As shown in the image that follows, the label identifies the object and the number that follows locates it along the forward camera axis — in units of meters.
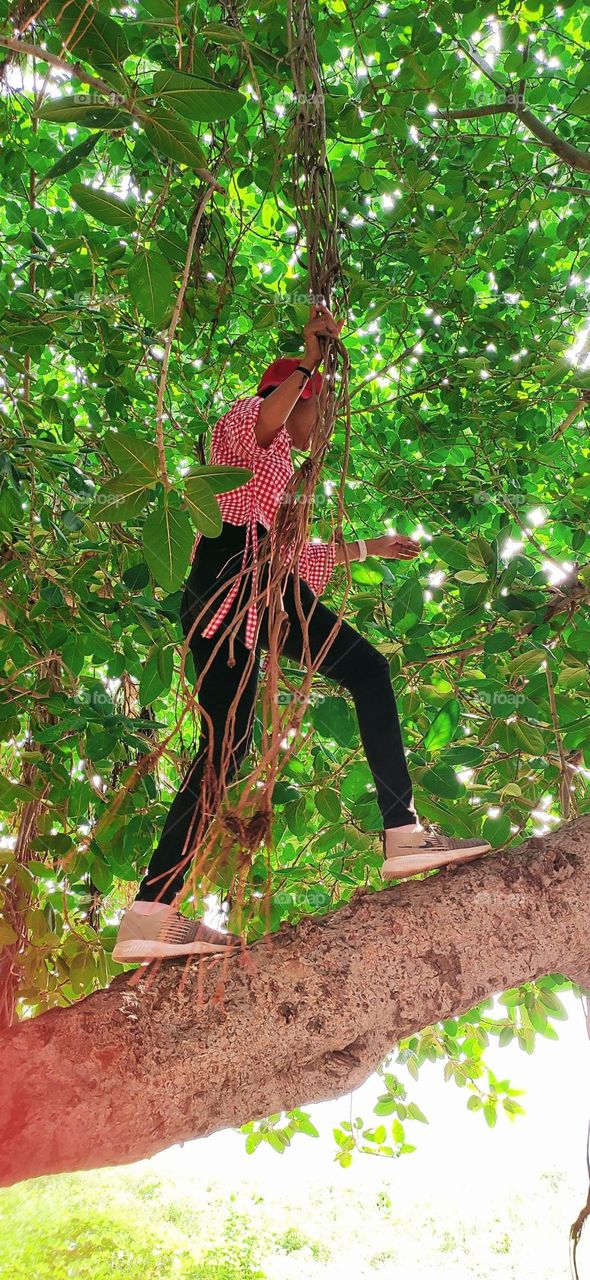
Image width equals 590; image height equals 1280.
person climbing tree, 1.38
